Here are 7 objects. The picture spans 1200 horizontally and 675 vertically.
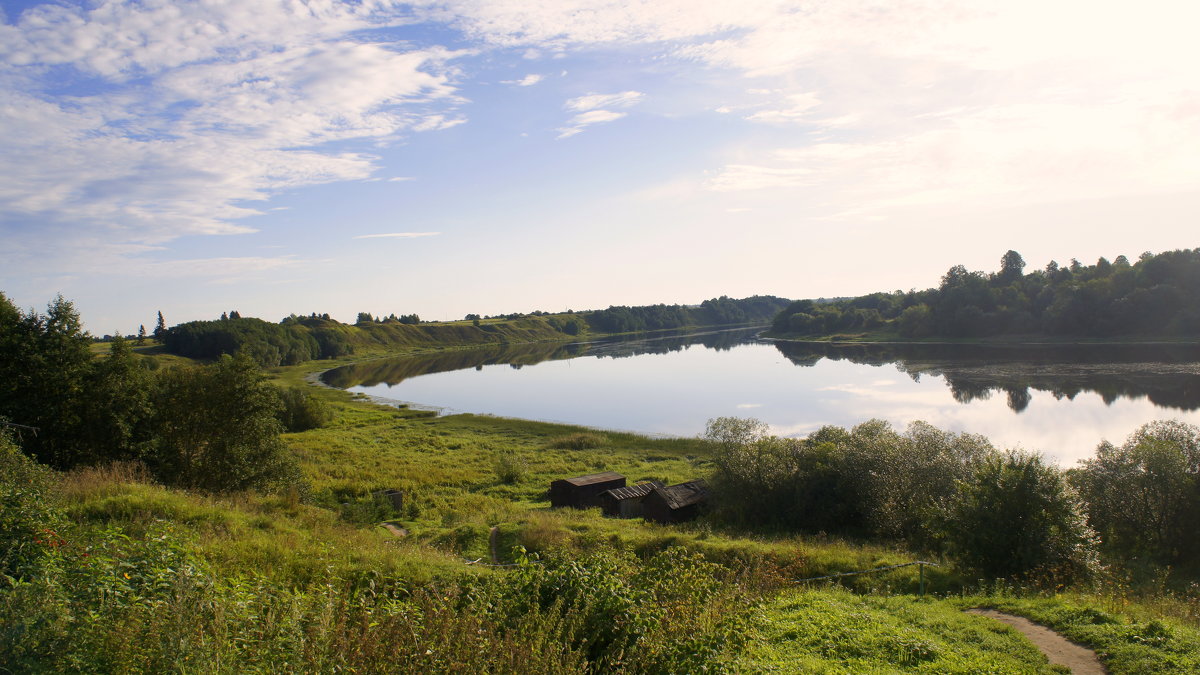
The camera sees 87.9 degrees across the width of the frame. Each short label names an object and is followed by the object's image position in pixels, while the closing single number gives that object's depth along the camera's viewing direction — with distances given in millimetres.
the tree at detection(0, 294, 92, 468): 20047
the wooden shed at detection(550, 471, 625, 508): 29266
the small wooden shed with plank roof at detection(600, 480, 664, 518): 27580
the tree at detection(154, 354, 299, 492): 23188
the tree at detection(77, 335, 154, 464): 21297
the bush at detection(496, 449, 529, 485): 36750
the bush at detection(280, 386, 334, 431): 60594
